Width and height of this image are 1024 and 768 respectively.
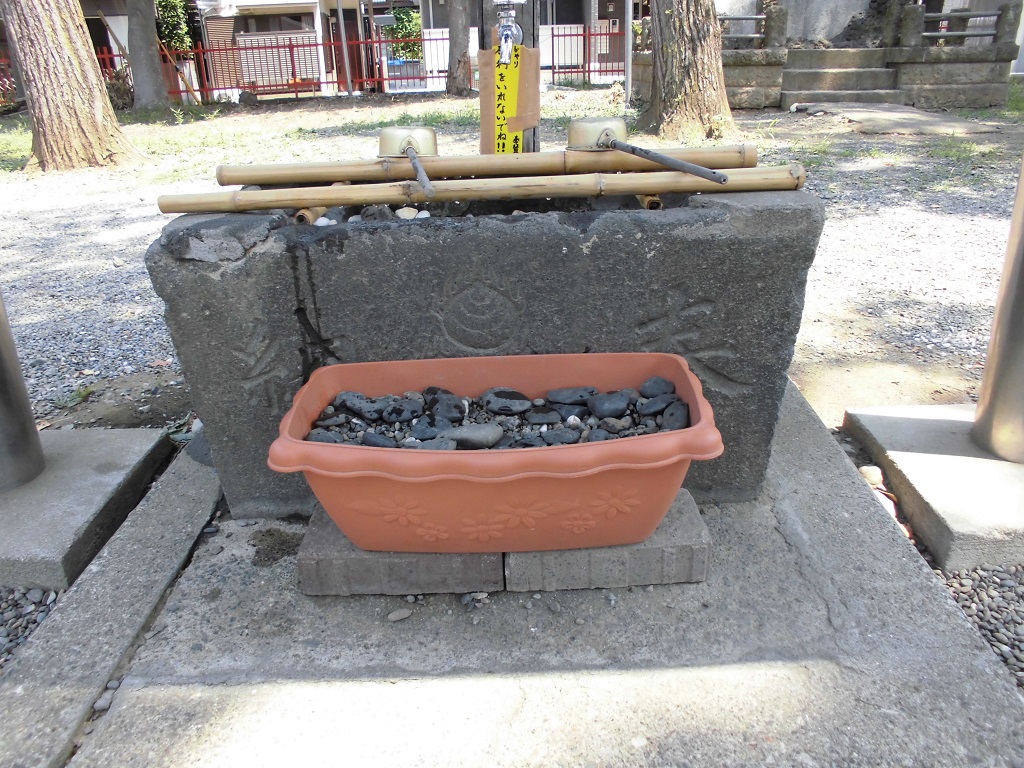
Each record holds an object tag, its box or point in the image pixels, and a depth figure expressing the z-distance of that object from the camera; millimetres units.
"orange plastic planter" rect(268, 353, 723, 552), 1545
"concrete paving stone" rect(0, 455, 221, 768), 1528
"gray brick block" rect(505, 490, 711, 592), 1802
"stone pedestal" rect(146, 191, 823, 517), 1820
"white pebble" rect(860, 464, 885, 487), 2395
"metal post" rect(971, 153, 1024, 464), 2150
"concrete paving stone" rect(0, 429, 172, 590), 2055
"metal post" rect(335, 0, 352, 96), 14908
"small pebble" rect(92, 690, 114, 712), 1589
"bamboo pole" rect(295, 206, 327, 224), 2070
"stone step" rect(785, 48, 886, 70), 10539
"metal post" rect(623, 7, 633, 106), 10820
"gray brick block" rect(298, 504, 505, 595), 1789
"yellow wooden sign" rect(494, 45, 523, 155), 2422
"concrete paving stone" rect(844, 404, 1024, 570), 2008
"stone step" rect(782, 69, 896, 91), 10430
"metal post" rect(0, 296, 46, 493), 2213
